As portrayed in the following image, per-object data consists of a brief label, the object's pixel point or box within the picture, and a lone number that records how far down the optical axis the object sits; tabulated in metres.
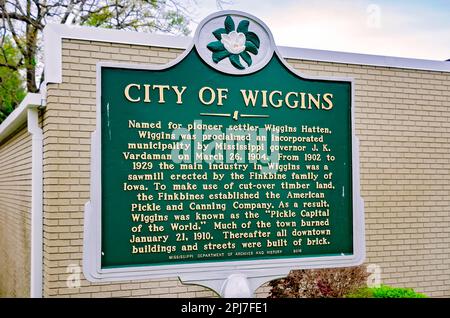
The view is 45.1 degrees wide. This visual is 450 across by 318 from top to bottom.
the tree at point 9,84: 21.08
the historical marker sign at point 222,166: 4.48
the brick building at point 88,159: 6.80
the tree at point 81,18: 18.70
